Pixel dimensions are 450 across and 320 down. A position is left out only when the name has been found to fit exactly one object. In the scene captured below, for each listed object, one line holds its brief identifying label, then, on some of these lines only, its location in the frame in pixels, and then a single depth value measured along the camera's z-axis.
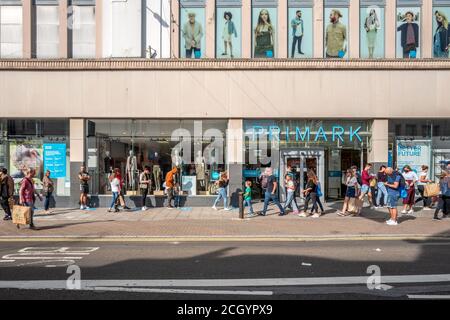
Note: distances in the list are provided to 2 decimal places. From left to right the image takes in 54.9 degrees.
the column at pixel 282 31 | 18.08
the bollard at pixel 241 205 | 14.18
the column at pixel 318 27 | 18.08
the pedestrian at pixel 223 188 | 16.59
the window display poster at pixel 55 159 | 18.34
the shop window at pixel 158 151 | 18.44
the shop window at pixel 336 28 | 18.22
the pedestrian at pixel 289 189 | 15.19
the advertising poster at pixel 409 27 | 18.11
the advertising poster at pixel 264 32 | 18.25
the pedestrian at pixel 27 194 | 12.41
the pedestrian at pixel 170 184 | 17.05
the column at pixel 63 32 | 18.00
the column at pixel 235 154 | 18.11
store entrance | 18.33
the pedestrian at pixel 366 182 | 15.23
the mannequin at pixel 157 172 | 18.47
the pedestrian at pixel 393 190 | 12.57
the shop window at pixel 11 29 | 18.12
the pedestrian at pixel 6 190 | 13.70
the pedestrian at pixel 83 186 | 17.05
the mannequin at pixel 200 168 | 18.48
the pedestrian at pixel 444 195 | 13.62
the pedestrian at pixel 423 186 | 16.74
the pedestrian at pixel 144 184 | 16.97
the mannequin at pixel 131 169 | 18.42
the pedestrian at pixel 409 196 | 15.45
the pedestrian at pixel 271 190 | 14.95
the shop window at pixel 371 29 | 18.14
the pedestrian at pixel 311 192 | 14.54
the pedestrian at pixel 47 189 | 16.17
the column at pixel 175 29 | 18.14
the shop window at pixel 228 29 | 18.28
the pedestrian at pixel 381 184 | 16.35
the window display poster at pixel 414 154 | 18.41
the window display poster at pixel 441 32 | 18.12
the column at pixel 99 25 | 18.12
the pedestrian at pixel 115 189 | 16.11
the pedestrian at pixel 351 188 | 14.73
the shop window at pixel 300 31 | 18.25
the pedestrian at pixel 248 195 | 15.43
